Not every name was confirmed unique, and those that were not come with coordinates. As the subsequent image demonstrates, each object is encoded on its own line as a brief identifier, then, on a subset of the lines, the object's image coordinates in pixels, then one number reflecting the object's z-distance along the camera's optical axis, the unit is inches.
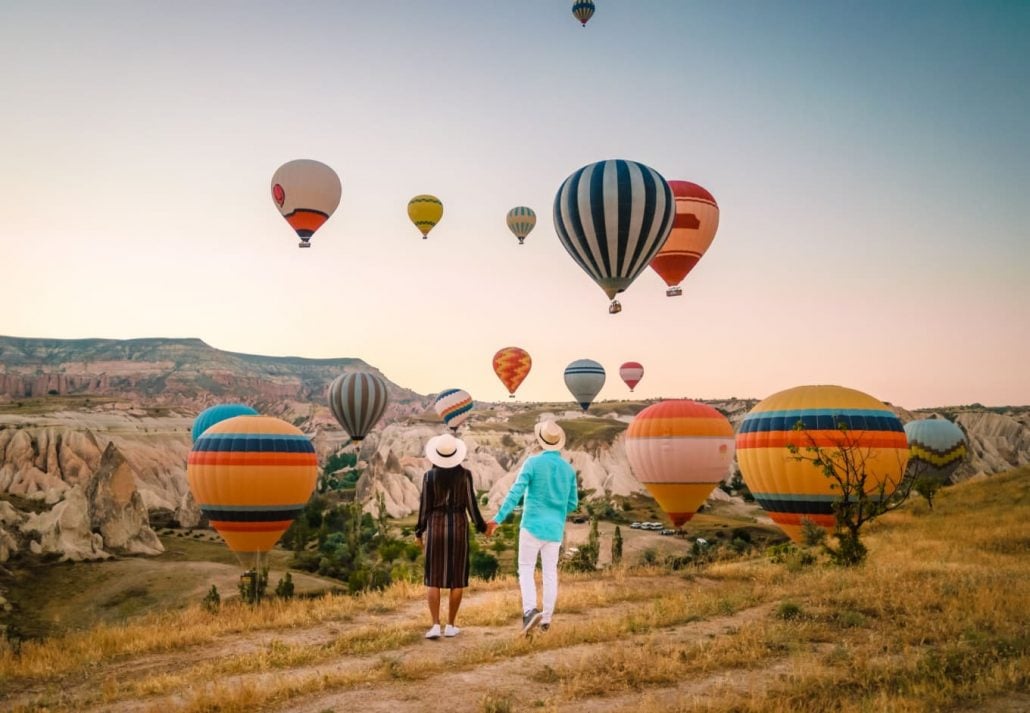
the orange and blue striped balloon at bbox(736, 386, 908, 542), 650.8
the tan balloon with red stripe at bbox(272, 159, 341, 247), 1327.5
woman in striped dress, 351.6
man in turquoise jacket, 355.6
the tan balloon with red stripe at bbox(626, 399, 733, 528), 916.6
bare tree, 599.2
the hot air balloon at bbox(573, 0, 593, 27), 1450.5
